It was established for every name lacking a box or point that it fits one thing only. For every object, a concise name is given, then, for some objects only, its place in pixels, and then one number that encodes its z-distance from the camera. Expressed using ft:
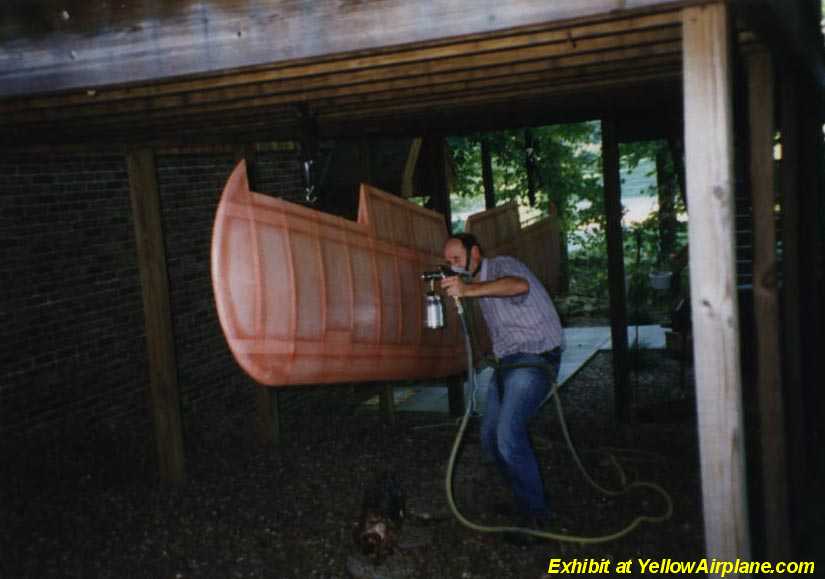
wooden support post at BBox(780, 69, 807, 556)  15.07
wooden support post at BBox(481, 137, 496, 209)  39.34
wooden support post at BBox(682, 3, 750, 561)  8.22
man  15.05
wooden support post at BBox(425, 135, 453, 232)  23.94
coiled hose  14.97
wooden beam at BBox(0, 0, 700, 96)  8.20
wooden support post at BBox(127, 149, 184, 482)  18.93
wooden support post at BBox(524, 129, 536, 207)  29.99
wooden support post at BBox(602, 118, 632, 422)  21.29
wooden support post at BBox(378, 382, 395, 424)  25.34
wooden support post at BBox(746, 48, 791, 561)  11.90
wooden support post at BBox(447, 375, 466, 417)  25.26
